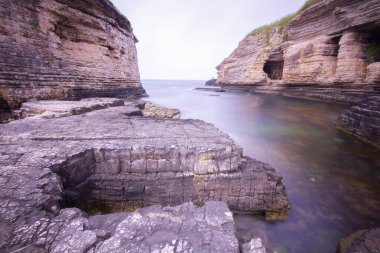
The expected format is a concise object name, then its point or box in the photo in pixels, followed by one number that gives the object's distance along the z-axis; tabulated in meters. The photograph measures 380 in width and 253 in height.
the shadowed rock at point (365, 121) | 6.73
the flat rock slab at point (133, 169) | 2.68
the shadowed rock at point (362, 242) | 2.40
